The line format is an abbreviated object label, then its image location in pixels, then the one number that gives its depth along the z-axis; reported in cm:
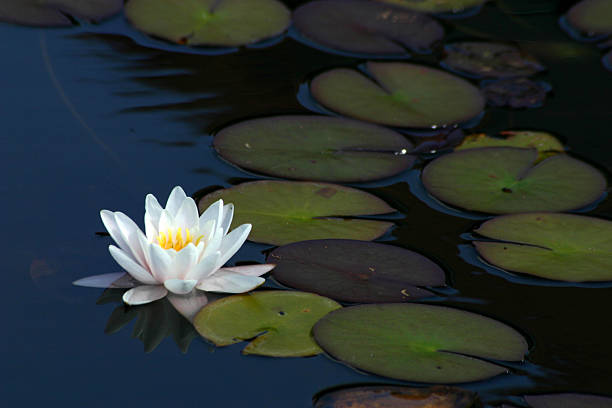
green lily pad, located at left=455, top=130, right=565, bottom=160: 668
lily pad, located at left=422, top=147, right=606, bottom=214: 588
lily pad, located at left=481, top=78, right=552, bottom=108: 742
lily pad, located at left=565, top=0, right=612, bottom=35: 873
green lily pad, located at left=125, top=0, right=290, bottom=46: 802
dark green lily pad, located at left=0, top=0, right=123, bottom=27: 792
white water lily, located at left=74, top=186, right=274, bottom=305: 457
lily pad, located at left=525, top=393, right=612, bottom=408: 408
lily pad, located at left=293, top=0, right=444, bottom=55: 827
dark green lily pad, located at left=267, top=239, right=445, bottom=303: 484
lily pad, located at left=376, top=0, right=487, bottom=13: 909
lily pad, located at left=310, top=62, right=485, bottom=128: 699
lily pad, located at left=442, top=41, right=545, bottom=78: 790
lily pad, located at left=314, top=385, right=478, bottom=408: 405
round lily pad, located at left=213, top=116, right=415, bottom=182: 612
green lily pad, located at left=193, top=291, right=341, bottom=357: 440
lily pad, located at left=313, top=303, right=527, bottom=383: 427
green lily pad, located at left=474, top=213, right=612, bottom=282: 516
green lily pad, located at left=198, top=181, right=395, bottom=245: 539
